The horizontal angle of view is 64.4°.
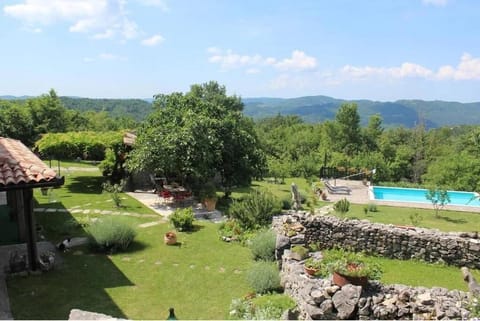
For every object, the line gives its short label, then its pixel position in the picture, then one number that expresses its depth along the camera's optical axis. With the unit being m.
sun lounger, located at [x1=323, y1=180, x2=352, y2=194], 24.81
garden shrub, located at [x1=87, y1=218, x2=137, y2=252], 11.37
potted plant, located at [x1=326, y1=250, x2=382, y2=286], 7.45
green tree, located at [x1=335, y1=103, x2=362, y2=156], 40.32
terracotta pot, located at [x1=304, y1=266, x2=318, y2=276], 8.52
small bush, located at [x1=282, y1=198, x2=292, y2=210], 16.81
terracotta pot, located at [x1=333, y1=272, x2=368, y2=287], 7.45
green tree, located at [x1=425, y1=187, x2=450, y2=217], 19.30
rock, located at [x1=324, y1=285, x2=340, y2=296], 7.37
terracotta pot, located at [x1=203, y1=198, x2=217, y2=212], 16.58
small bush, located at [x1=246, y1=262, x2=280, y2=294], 8.85
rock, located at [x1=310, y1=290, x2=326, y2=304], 7.27
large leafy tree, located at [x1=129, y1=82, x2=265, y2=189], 16.62
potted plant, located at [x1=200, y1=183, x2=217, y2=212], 16.59
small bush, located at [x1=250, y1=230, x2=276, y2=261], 10.89
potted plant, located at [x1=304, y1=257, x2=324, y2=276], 8.54
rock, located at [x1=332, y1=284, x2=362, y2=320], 7.12
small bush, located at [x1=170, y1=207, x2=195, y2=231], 13.70
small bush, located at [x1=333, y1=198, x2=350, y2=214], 17.73
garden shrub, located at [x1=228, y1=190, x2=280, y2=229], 13.79
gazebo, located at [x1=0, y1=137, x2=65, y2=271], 8.41
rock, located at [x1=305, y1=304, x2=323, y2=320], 7.07
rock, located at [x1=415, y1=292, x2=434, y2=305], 7.02
